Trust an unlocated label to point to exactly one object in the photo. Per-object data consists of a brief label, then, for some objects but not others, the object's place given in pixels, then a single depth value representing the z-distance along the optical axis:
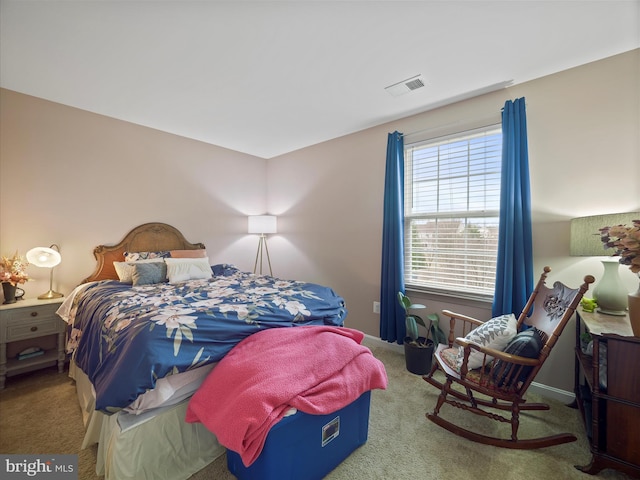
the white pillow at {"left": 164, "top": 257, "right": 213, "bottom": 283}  2.87
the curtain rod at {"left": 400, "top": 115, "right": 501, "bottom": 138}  2.49
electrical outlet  3.26
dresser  1.35
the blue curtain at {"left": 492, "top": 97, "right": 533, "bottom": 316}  2.25
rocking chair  1.59
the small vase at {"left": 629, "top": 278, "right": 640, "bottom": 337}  1.36
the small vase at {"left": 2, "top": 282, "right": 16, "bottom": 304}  2.39
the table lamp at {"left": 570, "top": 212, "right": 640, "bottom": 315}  1.72
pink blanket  1.24
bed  1.33
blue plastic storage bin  1.25
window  2.56
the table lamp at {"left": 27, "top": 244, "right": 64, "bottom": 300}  2.48
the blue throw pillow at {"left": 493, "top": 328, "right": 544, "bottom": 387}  1.60
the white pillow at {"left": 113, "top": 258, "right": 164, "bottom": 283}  2.81
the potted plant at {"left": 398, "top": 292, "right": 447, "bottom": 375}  2.56
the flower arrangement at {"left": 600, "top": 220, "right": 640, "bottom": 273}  1.34
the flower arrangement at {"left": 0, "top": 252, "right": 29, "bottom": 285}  2.33
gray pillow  2.72
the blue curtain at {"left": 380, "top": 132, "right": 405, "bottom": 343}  2.97
